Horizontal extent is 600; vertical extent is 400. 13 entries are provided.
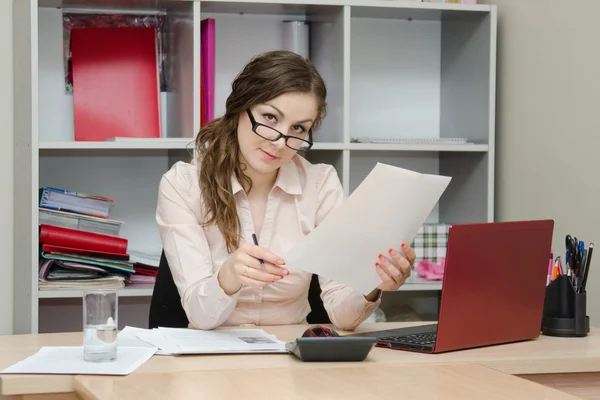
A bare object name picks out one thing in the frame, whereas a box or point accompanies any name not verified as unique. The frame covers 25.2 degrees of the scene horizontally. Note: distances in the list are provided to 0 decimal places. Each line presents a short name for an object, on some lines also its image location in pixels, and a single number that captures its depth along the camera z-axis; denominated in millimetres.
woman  2381
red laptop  2120
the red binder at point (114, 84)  3145
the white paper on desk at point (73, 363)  1931
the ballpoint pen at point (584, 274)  2320
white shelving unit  3034
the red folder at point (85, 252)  2959
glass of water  1976
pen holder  2309
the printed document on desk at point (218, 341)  2072
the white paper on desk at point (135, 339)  2109
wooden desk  1914
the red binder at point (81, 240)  2964
